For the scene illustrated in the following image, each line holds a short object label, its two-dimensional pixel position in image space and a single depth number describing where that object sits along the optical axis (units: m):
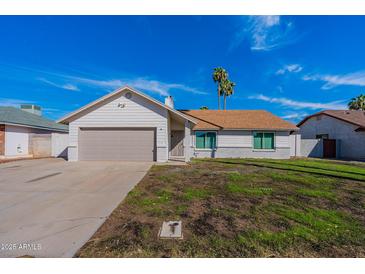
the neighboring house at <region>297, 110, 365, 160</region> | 17.40
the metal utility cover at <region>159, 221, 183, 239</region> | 3.31
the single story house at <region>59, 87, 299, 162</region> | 12.81
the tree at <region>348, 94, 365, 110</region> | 32.75
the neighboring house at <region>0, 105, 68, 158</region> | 14.76
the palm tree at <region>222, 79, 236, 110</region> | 31.97
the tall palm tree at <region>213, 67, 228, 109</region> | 31.64
